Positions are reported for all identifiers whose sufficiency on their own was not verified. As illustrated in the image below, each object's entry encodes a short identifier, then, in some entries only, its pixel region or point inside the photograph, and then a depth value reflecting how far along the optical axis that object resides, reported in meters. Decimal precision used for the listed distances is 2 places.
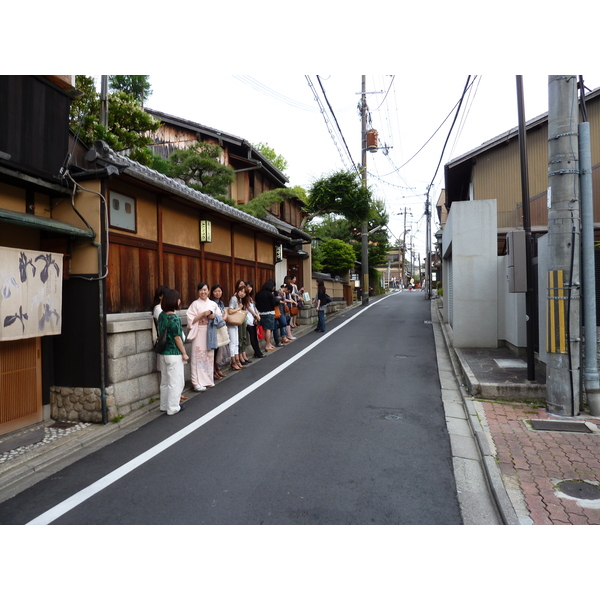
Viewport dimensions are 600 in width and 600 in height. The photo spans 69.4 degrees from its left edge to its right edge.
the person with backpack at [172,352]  6.89
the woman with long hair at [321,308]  15.65
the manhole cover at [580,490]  3.99
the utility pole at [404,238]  65.32
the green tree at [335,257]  31.38
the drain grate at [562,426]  5.80
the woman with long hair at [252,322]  10.55
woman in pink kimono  8.13
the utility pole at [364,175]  29.17
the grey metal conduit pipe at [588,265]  6.48
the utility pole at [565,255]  6.38
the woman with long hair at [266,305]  11.47
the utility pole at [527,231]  7.35
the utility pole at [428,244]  38.38
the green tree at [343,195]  24.52
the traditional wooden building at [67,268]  5.76
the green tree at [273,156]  40.31
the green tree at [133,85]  14.73
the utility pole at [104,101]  11.33
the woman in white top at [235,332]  9.66
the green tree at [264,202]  19.04
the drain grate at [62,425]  6.38
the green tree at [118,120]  11.60
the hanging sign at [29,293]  5.52
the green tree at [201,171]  16.59
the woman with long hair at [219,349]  8.90
